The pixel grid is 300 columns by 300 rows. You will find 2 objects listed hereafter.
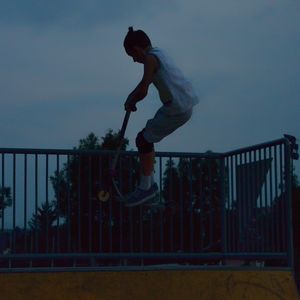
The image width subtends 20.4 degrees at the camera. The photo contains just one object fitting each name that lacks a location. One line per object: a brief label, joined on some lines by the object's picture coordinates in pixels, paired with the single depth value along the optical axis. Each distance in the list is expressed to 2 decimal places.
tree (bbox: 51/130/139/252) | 8.12
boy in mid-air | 6.86
